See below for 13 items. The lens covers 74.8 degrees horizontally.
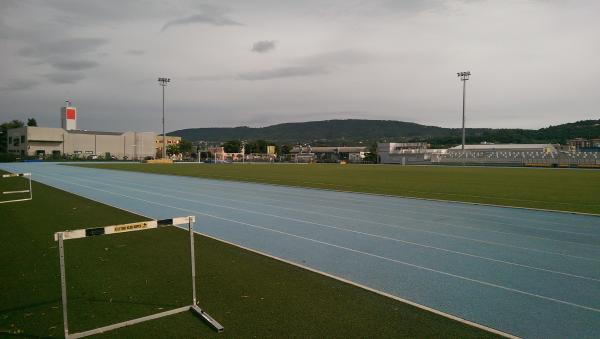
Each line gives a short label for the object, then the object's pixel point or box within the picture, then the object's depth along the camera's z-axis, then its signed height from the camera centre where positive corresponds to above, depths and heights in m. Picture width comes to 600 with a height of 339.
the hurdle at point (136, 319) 4.30 -1.53
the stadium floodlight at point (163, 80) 78.45 +14.27
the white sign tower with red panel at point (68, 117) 103.75 +9.09
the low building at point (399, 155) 83.72 -0.49
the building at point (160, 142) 118.04 +3.23
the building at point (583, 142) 149.62 +4.51
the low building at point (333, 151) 144.05 +0.53
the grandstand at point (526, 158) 59.66 -0.95
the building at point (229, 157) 115.09 -1.53
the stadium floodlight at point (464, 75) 76.62 +15.30
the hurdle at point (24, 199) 15.98 -2.07
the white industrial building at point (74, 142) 93.00 +2.41
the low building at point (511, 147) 94.94 +1.57
